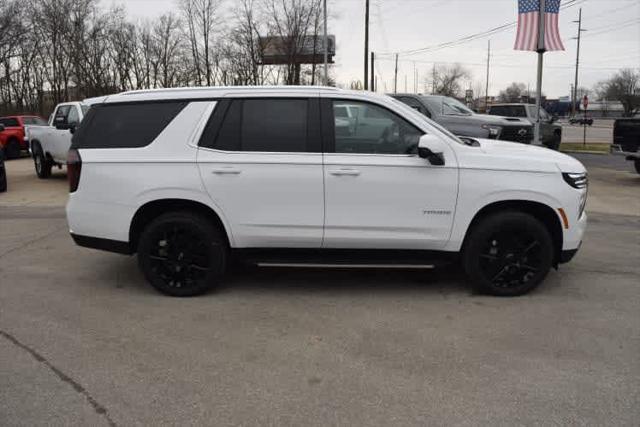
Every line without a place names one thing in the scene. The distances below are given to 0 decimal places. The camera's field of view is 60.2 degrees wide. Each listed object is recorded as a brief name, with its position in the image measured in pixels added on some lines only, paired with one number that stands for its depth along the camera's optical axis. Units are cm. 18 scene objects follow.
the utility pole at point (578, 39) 5948
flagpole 1156
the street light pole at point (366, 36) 3321
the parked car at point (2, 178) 1191
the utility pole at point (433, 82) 8468
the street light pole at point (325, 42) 3106
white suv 472
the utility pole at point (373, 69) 4564
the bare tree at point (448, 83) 8406
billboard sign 3416
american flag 1169
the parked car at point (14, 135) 2186
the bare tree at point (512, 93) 10821
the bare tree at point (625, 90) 9125
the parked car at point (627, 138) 1273
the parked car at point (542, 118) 1916
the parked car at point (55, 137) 1298
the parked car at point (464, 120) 1273
